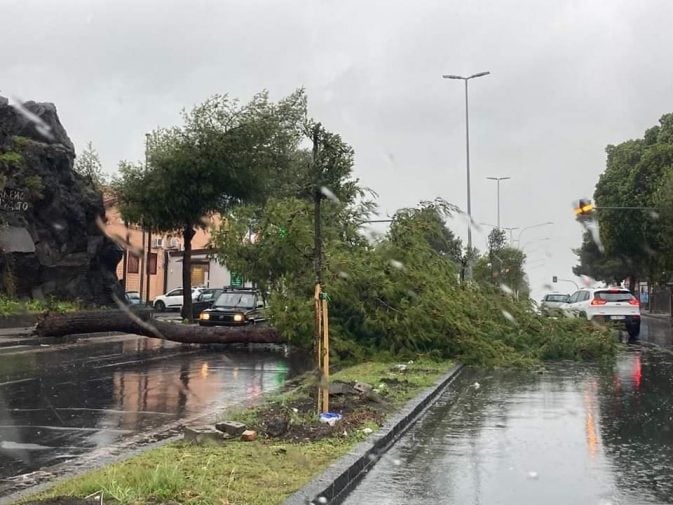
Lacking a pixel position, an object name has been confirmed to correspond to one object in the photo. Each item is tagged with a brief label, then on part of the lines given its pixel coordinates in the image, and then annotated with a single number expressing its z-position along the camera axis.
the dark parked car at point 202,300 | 42.38
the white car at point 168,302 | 53.47
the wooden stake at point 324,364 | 9.50
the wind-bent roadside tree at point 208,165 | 31.20
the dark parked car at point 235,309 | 25.12
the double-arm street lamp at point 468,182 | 37.25
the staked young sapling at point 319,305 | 9.55
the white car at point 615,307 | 27.92
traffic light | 28.91
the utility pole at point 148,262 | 46.16
